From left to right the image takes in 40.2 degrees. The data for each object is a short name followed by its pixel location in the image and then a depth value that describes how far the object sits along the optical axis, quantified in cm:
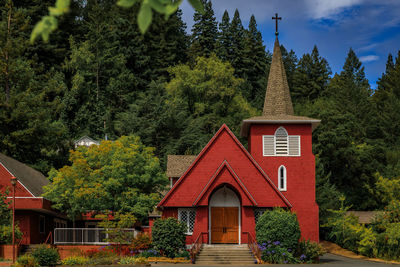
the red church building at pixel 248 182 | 3325
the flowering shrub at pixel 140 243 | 3045
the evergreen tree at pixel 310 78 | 8366
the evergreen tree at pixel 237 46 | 8612
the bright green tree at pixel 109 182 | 3450
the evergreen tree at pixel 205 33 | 8431
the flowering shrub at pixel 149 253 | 2939
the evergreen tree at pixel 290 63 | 8585
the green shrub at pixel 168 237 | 2959
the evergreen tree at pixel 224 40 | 8476
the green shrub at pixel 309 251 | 3033
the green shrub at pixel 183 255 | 2977
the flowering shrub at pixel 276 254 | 2886
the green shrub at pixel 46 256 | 2662
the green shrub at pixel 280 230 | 2931
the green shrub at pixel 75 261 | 2700
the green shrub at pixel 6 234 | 3109
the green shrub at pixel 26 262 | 2508
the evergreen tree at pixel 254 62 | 8541
